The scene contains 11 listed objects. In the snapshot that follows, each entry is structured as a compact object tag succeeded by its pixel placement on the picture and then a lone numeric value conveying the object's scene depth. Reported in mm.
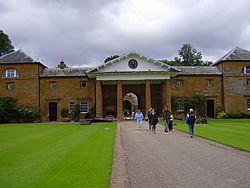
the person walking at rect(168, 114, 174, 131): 18130
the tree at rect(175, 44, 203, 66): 58786
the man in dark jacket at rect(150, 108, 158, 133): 17500
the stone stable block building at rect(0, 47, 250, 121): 34072
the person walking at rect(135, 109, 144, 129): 19967
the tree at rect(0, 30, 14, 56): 45992
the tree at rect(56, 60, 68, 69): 41024
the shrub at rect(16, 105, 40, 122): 33102
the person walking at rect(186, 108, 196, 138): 14578
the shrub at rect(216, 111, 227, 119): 33186
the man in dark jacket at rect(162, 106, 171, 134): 16625
